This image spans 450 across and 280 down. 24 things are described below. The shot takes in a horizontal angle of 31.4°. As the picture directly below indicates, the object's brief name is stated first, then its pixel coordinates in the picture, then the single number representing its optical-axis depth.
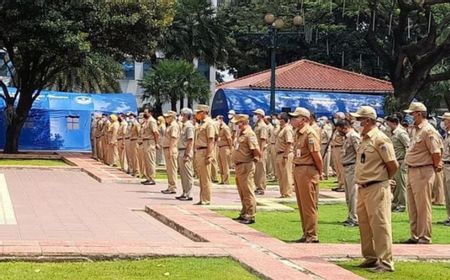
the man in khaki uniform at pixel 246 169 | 12.81
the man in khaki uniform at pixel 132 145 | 22.36
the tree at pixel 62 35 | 28.16
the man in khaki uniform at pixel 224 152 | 19.11
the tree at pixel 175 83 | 42.19
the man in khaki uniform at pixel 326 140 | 23.71
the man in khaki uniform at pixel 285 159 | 17.94
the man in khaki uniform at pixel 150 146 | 20.33
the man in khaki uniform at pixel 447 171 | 13.70
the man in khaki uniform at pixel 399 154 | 14.61
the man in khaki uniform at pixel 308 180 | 10.62
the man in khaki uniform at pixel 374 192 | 8.84
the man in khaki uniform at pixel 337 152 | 19.45
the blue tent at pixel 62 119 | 35.03
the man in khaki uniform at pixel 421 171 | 11.20
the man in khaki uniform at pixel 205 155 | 15.05
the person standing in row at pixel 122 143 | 24.33
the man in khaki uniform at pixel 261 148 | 18.86
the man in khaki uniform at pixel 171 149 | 17.92
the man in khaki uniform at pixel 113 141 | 26.11
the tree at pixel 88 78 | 44.53
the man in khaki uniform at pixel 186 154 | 16.20
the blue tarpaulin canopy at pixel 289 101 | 33.34
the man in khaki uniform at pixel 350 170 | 12.93
